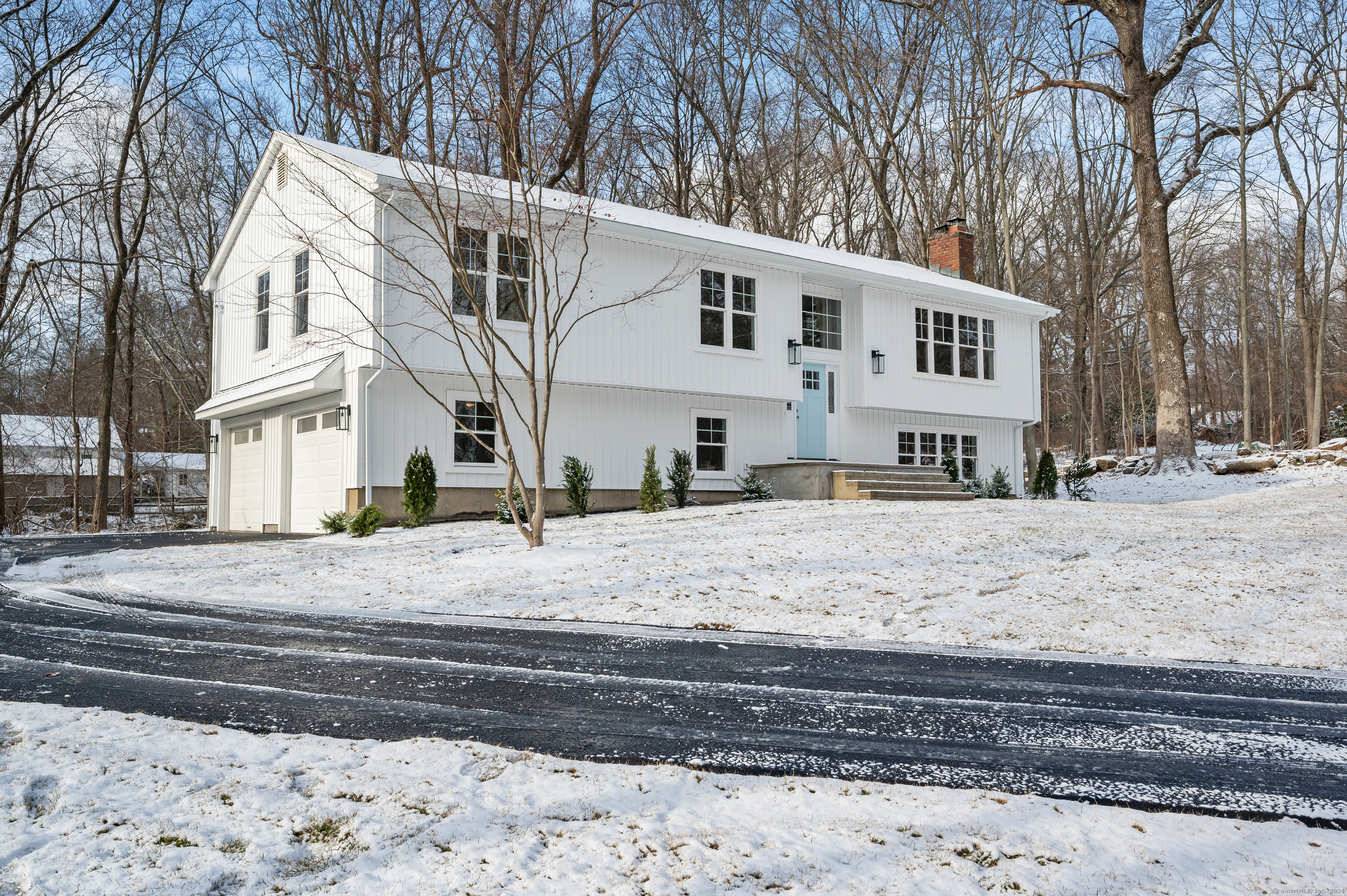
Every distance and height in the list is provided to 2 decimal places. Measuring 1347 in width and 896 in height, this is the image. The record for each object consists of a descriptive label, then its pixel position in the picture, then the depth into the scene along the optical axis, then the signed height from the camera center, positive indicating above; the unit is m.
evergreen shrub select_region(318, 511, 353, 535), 14.21 -0.73
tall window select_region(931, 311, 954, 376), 20.52 +2.82
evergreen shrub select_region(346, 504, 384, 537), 13.07 -0.67
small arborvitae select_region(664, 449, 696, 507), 15.98 -0.09
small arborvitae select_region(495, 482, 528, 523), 14.03 -0.53
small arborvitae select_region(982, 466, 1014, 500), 20.36 -0.42
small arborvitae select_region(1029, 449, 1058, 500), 20.92 -0.21
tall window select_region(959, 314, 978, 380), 21.02 +2.80
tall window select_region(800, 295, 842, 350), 19.11 +3.09
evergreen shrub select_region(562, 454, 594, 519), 14.96 -0.22
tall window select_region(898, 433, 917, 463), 20.41 +0.49
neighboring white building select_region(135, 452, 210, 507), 30.36 +0.05
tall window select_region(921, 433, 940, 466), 20.78 +0.40
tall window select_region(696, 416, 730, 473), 17.61 +0.57
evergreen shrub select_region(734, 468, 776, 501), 16.98 -0.35
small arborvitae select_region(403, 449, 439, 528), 13.84 -0.24
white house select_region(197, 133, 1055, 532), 14.48 +2.09
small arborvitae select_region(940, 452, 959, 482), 20.23 +0.09
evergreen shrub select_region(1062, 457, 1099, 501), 20.17 -0.30
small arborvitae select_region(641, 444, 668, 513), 14.82 -0.31
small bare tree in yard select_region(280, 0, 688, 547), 10.37 +3.65
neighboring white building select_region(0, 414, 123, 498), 33.53 +0.90
